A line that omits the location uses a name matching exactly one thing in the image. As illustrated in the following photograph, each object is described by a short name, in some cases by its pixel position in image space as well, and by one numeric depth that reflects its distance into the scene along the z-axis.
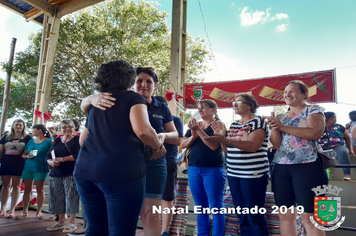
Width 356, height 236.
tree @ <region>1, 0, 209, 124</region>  12.95
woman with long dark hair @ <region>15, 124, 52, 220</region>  4.04
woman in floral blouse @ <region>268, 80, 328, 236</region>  1.81
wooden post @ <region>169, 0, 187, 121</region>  6.61
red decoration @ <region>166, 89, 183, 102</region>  6.16
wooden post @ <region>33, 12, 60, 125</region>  8.68
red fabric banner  6.15
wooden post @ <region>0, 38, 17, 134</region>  12.95
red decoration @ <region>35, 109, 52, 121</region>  8.17
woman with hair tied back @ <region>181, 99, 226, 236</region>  2.47
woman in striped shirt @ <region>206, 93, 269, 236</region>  2.11
